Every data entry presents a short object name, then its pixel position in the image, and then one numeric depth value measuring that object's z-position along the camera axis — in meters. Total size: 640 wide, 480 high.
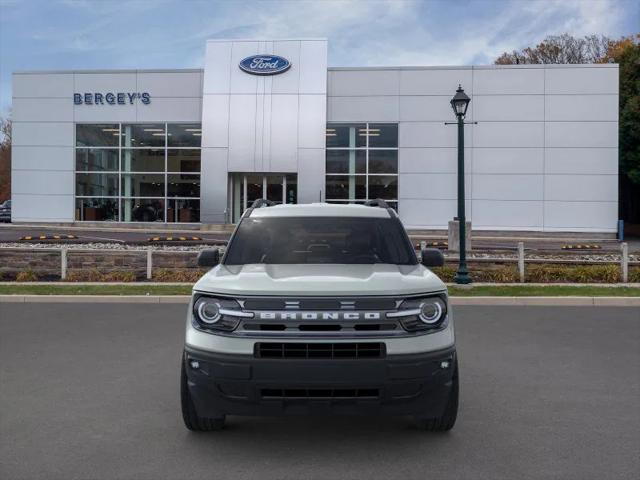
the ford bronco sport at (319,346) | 3.72
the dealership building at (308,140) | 28.83
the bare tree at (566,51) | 47.12
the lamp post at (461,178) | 13.69
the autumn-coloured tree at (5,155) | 73.61
